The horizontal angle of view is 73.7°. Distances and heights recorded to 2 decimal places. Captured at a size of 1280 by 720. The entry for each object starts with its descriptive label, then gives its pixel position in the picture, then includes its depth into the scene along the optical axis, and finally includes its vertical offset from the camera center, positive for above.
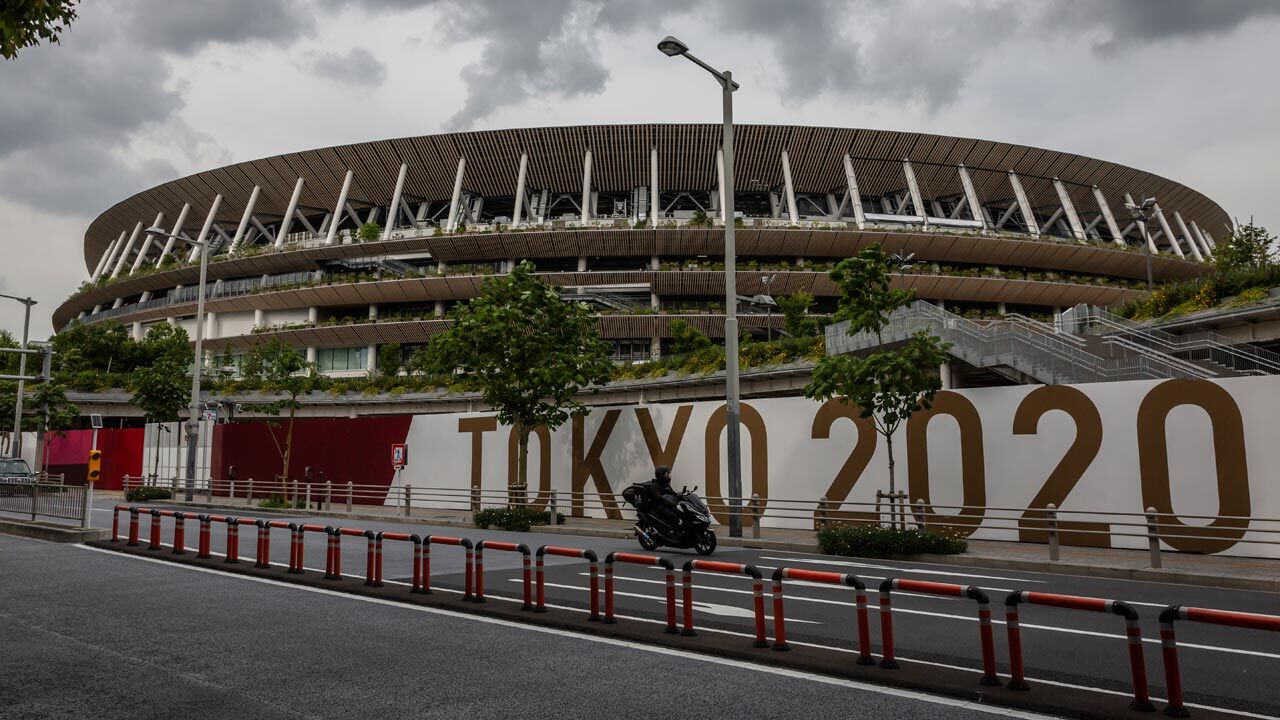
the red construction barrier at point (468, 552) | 10.46 -1.15
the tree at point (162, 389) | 40.97 +3.57
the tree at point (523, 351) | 25.77 +3.36
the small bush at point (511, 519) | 23.27 -1.60
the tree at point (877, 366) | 18.66 +2.05
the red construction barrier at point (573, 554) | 9.19 -1.25
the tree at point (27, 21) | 7.00 +3.73
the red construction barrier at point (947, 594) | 6.61 -1.26
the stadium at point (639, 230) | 60.34 +16.91
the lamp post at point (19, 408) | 42.31 +2.87
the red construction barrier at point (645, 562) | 8.65 -1.27
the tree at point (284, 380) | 36.22 +4.13
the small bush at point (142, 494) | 35.12 -1.27
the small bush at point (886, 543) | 16.55 -1.65
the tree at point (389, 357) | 56.10 +7.39
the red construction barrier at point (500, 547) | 9.66 -1.22
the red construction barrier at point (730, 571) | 8.08 -1.20
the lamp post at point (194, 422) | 33.97 +1.67
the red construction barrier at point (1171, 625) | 5.56 -1.13
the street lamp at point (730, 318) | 19.06 +3.29
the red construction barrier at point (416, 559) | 10.98 -1.34
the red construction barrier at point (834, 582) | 7.32 -1.28
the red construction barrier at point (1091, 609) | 5.95 -1.26
